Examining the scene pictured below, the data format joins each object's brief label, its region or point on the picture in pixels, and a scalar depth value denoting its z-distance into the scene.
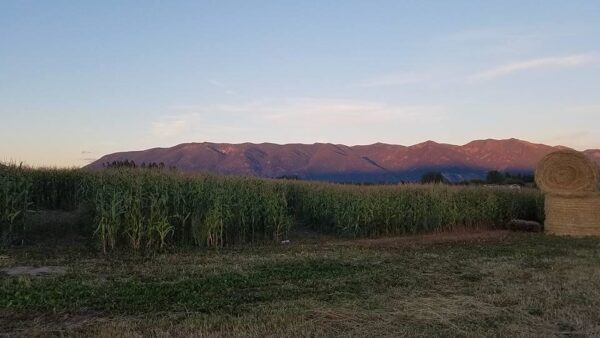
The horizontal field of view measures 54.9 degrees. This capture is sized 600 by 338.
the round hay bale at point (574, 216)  18.36
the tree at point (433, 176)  37.78
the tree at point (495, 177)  41.70
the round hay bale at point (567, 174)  18.64
